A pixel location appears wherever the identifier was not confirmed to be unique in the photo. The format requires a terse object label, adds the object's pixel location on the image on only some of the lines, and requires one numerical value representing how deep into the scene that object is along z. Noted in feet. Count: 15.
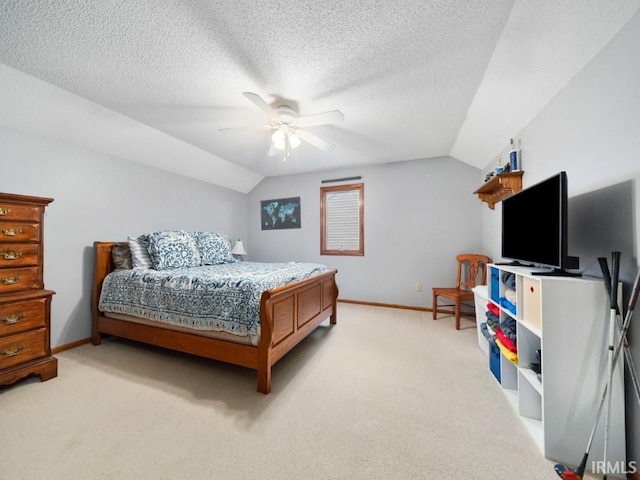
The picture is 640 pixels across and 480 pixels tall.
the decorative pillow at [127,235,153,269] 9.04
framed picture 15.35
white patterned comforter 6.27
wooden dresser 5.96
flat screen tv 4.39
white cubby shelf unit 3.91
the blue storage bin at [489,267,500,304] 6.40
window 13.94
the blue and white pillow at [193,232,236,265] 11.04
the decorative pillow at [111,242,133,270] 9.25
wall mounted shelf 7.58
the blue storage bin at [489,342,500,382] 6.45
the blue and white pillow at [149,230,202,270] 9.11
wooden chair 10.39
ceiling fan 6.57
